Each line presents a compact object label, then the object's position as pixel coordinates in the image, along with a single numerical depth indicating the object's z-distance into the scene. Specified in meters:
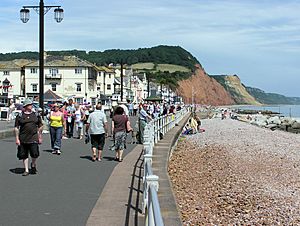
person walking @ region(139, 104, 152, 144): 21.34
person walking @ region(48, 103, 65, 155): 17.12
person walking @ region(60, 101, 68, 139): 22.83
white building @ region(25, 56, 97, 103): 95.12
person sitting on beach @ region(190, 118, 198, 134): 45.06
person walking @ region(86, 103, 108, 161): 15.24
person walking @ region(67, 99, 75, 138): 23.37
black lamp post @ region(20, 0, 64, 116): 23.95
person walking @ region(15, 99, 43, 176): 12.06
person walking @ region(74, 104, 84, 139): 23.63
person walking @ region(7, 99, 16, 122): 37.79
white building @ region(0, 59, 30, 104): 97.06
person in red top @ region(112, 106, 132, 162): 15.24
